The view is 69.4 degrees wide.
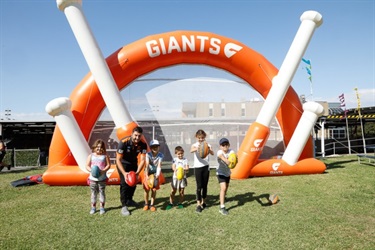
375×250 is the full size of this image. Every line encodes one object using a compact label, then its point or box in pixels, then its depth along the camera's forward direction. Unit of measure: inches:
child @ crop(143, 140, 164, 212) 186.2
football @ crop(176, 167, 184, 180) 189.2
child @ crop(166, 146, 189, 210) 192.5
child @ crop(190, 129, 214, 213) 184.9
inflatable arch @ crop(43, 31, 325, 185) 284.4
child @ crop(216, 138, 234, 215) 178.2
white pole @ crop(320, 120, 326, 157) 573.9
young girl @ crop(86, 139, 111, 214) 181.8
